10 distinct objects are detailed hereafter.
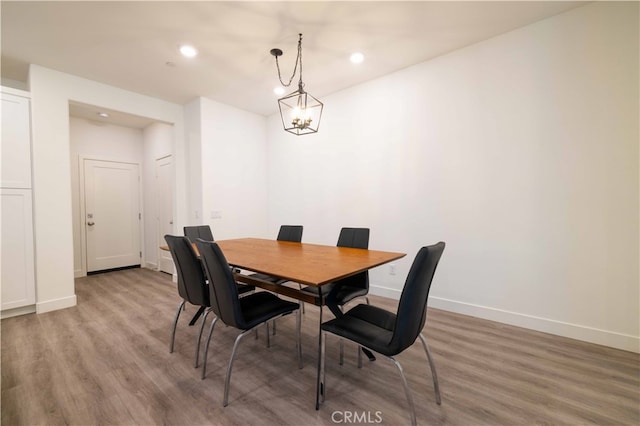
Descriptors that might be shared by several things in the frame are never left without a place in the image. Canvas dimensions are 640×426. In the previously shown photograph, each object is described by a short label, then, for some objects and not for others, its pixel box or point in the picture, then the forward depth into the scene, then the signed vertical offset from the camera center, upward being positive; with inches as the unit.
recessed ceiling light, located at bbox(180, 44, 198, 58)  108.2 +66.8
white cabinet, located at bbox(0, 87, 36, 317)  111.1 +1.7
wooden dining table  58.5 -14.5
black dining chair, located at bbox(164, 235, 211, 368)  76.2 -19.2
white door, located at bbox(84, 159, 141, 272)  187.0 -2.5
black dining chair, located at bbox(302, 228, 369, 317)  80.8 -26.2
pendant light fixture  89.7 +40.8
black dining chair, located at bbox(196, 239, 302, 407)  60.9 -23.6
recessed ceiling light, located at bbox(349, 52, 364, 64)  114.2 +66.5
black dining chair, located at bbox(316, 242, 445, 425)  50.3 -27.1
